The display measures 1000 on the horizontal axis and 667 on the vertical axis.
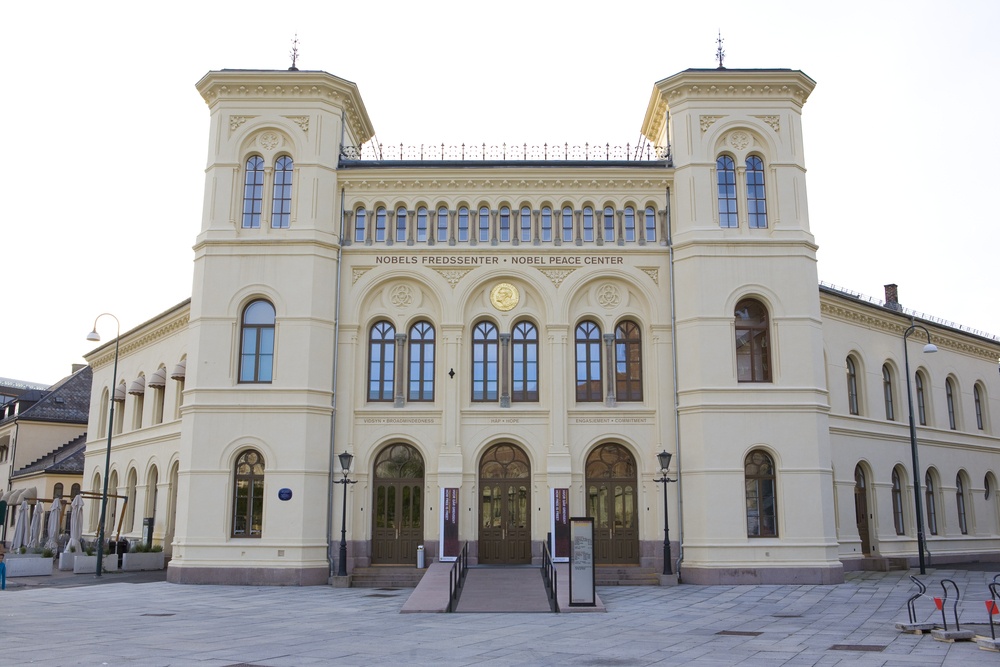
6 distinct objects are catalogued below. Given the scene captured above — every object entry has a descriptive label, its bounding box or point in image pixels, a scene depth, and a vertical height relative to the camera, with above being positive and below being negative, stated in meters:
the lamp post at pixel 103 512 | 29.47 +0.07
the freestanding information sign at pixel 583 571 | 19.84 -1.22
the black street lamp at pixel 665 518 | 25.78 -0.11
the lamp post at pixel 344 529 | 26.17 -0.44
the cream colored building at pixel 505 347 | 26.62 +5.15
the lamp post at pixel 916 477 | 28.61 +1.21
